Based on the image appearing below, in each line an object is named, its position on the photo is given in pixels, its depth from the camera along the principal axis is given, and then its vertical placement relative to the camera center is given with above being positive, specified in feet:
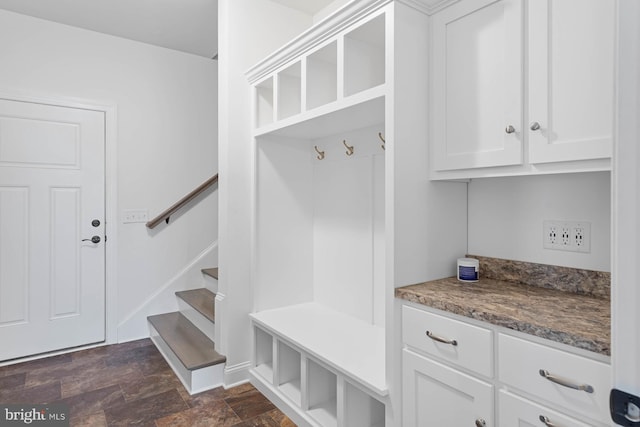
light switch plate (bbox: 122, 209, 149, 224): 10.50 -0.12
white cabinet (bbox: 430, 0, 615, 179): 3.72 +1.45
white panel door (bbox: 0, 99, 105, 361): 9.05 -0.42
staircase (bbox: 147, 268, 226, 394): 7.68 -3.10
